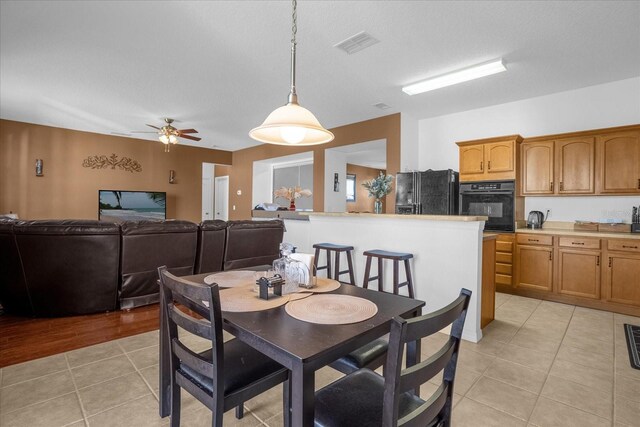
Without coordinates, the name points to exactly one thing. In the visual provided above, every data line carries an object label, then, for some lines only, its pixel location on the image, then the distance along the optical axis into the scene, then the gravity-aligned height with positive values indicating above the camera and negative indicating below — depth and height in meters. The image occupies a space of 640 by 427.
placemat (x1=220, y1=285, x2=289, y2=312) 1.27 -0.38
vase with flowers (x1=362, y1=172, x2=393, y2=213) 3.49 +0.34
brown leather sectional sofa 2.86 -0.50
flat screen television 6.86 +0.18
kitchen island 2.72 -0.32
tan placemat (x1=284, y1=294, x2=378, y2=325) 1.16 -0.39
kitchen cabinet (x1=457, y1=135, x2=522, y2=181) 4.29 +0.85
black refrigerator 4.70 +0.38
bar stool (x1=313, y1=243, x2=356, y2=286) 3.48 -0.47
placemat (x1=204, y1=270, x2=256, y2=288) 1.64 -0.36
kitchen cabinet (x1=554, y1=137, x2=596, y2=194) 3.87 +0.68
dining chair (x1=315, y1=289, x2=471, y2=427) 0.81 -0.59
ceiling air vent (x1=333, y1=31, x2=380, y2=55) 2.95 +1.72
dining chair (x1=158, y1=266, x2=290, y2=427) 1.10 -0.64
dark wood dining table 0.91 -0.40
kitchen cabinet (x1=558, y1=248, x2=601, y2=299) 3.55 -0.65
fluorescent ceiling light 3.46 +1.69
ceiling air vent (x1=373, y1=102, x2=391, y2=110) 4.80 +1.75
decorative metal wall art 6.74 +1.13
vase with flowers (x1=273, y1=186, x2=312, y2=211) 5.51 +0.37
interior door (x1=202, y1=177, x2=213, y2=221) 9.72 +0.50
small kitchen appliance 4.38 -0.03
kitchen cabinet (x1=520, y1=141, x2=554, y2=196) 4.16 +0.68
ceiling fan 5.52 +1.45
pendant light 1.67 +0.52
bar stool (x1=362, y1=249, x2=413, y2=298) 2.92 -0.51
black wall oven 4.23 +0.22
